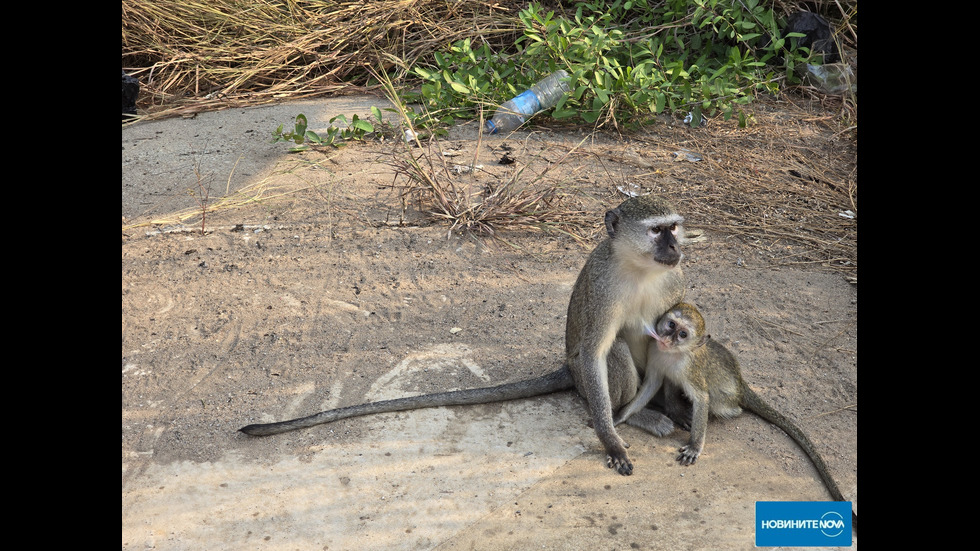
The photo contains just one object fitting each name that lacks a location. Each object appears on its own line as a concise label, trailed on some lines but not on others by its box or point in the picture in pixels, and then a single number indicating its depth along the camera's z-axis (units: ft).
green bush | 23.09
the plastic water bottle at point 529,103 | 23.52
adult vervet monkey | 12.17
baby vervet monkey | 12.55
